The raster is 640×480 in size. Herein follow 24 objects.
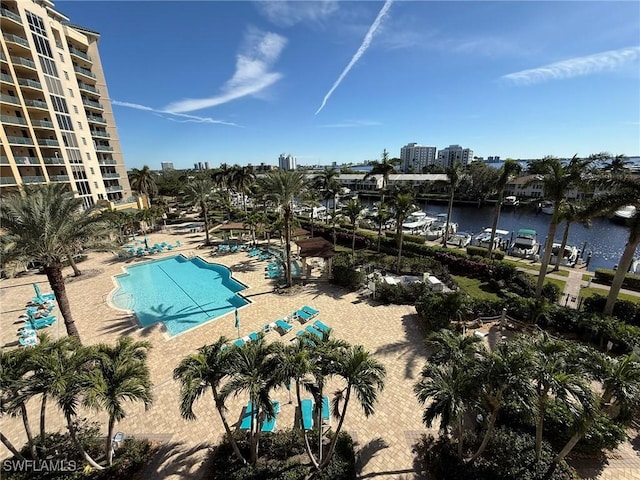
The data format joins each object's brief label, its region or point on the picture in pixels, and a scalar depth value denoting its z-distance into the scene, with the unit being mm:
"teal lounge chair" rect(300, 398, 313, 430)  9406
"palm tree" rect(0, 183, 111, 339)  11062
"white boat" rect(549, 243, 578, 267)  27973
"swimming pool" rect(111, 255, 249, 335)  17227
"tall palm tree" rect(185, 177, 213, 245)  33206
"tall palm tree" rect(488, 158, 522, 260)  23125
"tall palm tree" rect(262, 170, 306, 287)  19328
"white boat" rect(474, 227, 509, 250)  34750
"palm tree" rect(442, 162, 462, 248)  29375
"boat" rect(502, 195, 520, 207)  65250
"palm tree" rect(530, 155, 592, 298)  15508
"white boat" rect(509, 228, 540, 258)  31175
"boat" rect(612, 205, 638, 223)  47750
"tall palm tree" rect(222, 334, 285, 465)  6543
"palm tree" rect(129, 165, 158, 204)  44375
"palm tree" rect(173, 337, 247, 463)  6461
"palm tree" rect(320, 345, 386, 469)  6605
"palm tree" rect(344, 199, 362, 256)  24844
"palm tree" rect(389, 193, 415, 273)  22750
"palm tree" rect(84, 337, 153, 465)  6566
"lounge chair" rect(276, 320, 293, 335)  15042
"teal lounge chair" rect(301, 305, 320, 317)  16617
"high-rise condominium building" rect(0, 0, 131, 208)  27547
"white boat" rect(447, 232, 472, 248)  34938
